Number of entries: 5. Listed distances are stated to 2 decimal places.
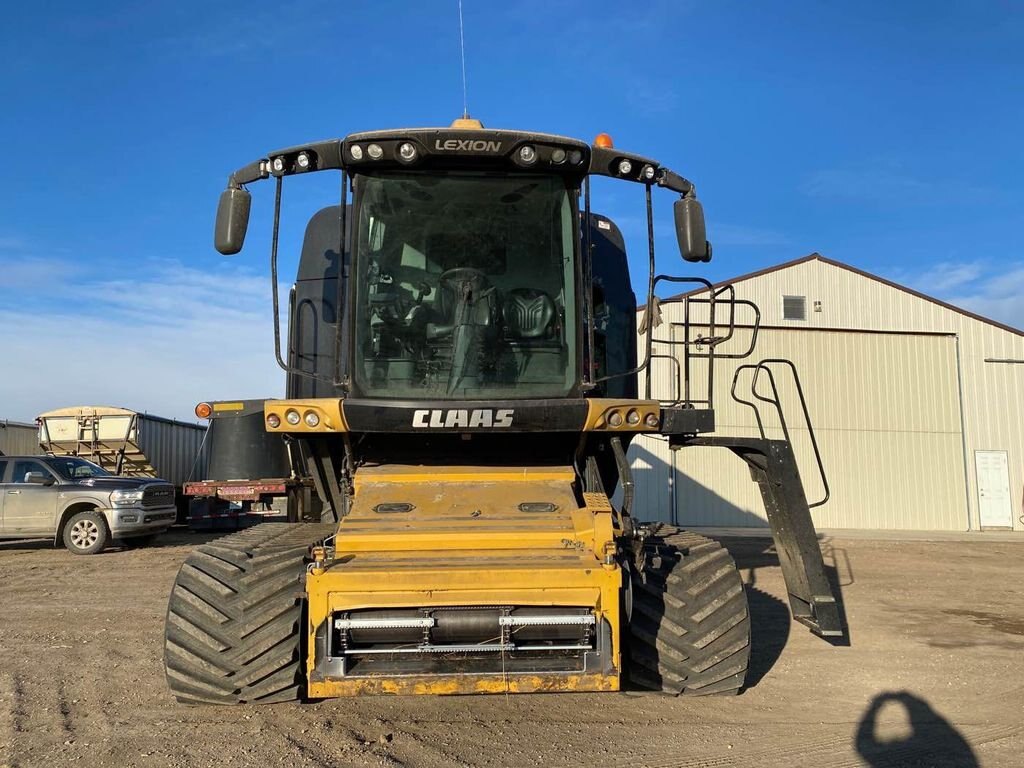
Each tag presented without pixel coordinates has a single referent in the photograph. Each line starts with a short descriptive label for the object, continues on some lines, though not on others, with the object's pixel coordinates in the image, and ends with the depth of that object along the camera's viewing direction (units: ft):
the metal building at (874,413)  66.39
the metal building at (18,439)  61.16
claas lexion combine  12.28
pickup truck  43.42
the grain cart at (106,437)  59.06
